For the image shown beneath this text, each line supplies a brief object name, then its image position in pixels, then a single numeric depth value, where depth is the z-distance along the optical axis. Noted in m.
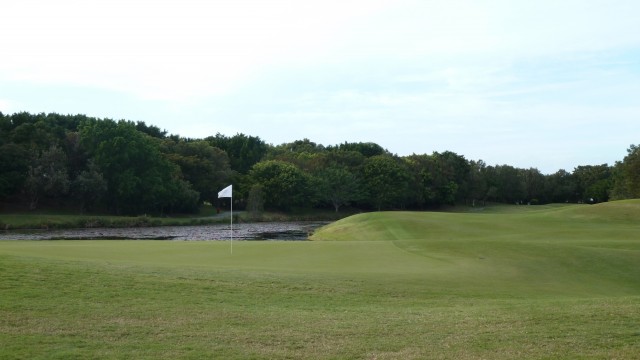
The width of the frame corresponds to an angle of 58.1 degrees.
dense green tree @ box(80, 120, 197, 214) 75.06
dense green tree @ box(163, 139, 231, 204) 91.38
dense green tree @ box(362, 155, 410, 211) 100.06
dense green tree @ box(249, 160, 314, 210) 88.94
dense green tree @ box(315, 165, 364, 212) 95.19
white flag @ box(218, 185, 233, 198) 26.48
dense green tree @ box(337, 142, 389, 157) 129.75
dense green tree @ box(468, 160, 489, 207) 119.88
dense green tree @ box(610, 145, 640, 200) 78.50
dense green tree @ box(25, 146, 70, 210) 67.06
